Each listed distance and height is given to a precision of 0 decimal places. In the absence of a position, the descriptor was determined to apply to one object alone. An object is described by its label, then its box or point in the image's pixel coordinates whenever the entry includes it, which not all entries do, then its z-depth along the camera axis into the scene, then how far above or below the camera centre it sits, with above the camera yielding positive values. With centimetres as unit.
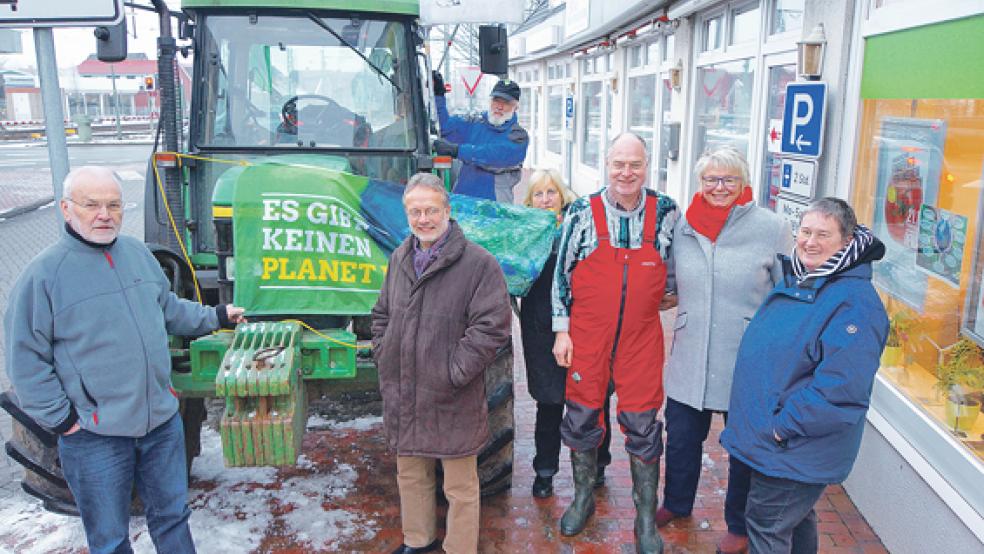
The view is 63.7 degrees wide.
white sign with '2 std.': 466 -42
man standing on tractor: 616 -28
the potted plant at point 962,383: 326 -116
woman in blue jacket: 254 -87
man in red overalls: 326 -81
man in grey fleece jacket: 256 -81
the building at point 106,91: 5188 +100
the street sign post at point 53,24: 279 +29
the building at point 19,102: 4812 +22
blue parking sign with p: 456 -7
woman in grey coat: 317 -66
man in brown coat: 300 -85
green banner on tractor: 339 -59
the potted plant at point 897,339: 395 -114
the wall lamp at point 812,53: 457 +30
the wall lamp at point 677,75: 885 +34
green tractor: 347 -18
